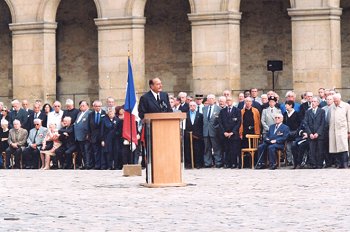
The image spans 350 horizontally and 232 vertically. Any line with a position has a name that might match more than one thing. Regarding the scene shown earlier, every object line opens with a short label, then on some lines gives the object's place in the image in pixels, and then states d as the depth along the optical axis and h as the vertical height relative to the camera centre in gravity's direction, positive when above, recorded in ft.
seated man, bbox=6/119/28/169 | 103.65 -1.23
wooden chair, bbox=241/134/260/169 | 96.02 -1.76
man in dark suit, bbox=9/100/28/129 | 105.70 +0.73
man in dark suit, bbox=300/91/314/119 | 95.66 +1.08
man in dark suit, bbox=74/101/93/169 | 100.83 -1.02
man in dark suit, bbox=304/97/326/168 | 92.53 -0.86
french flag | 85.56 +0.59
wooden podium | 72.38 -1.37
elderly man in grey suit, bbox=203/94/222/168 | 98.63 -0.90
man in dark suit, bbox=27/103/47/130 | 105.19 +0.59
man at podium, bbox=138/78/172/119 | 75.56 +1.17
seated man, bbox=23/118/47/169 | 102.83 -1.60
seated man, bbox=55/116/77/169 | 101.65 -1.47
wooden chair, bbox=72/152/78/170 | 101.40 -2.51
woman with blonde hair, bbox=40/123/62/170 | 101.65 -1.60
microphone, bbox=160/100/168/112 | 76.02 +0.89
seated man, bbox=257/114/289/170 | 93.81 -1.13
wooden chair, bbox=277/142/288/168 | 94.71 -2.32
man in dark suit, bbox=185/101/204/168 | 99.66 -0.83
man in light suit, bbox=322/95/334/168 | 92.99 -0.68
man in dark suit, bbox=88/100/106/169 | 100.42 -0.67
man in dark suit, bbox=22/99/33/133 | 105.19 +0.83
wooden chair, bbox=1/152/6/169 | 104.53 -2.59
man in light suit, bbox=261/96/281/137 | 95.96 +0.47
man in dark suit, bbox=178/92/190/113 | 100.44 +1.31
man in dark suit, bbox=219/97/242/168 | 97.09 -0.63
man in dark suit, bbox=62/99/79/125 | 103.24 +0.85
